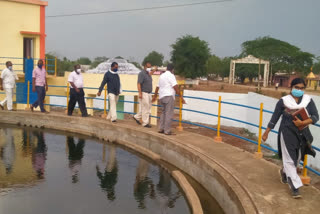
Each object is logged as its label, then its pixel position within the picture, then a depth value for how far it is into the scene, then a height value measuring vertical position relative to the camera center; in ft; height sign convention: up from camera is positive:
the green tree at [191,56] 186.10 +13.44
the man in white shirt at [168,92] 25.63 -0.89
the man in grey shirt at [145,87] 28.27 -0.62
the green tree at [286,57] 205.98 +16.59
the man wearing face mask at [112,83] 30.32 -0.39
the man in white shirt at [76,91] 32.89 -1.30
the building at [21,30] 55.36 +7.61
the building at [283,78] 214.05 +3.61
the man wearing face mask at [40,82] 34.47 -0.56
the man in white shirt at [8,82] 36.67 -0.70
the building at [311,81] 152.13 +1.84
